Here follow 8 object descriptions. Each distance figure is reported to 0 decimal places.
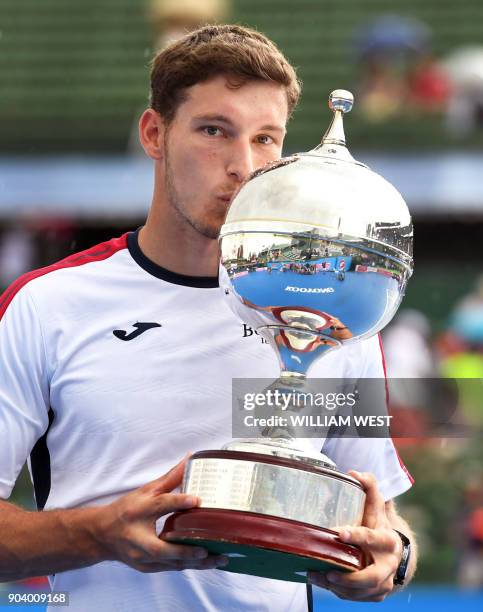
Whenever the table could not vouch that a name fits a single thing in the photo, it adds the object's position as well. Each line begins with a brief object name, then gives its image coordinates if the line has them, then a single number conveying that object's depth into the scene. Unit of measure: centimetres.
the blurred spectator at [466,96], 1795
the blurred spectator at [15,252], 1734
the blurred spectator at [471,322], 1401
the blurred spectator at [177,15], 1711
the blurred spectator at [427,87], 1862
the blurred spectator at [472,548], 1051
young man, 372
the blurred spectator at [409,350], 1334
